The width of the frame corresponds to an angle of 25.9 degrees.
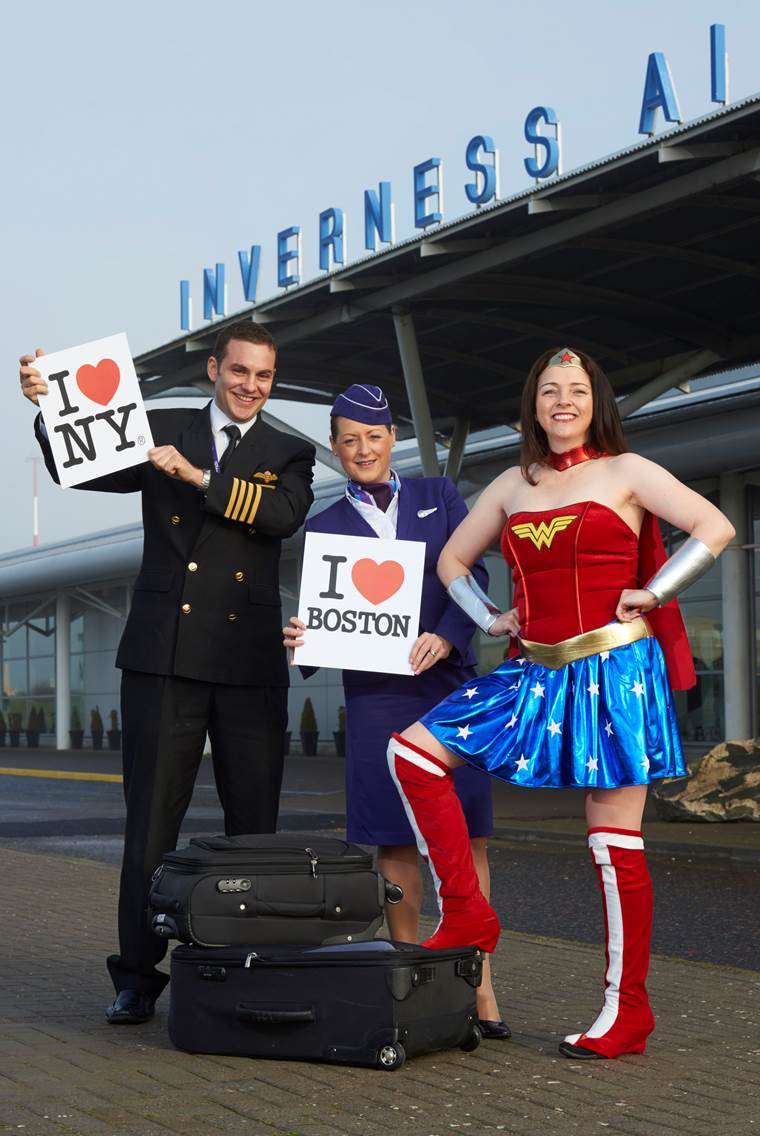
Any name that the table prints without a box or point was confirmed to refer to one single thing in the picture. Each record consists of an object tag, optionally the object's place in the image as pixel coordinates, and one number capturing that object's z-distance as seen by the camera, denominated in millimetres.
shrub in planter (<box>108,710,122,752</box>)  42269
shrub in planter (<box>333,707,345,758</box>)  33831
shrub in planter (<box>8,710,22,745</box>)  48719
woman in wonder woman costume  4750
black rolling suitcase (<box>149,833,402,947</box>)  4930
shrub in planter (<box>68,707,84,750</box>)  45031
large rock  13906
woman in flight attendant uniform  5250
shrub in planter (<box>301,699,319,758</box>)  35594
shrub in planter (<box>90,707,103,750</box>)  43562
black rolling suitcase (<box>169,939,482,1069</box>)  4598
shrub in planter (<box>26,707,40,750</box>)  47156
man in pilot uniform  5484
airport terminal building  15970
